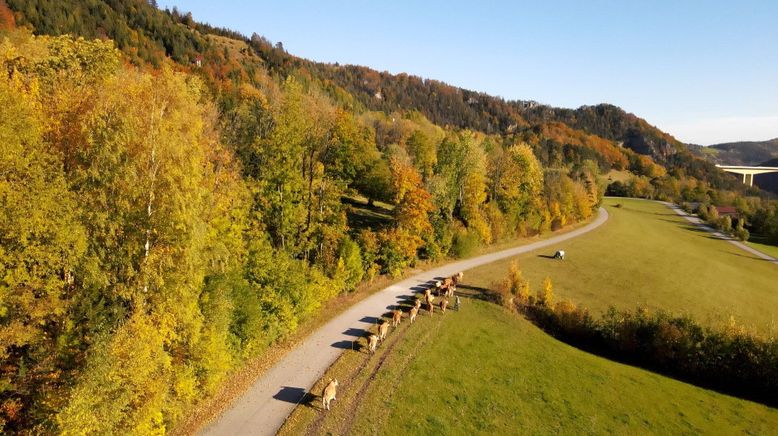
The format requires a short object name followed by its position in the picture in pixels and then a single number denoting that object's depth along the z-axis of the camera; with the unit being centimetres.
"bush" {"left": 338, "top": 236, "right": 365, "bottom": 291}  3466
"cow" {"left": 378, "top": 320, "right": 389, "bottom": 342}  2753
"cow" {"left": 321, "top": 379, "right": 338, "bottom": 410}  1988
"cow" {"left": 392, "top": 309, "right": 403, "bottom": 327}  3045
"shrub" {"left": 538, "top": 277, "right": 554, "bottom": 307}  3692
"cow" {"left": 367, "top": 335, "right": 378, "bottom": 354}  2583
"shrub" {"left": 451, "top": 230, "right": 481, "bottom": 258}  5241
